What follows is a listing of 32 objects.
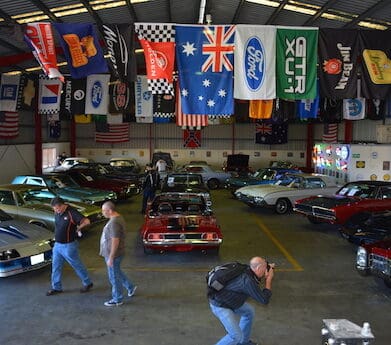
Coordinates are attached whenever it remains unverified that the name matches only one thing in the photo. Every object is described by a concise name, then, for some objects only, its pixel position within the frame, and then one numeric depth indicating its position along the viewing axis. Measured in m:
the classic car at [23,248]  7.24
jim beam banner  10.46
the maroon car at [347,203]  11.30
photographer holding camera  4.40
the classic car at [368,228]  8.97
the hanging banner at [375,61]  10.51
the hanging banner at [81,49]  10.15
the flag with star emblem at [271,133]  31.33
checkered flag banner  10.14
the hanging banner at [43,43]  10.04
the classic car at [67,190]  13.34
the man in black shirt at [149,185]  14.31
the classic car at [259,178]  18.03
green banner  10.38
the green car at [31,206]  10.31
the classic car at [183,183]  13.73
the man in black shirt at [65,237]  6.80
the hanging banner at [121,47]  10.14
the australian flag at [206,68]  10.29
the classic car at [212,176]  22.27
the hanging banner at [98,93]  16.73
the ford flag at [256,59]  10.34
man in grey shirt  6.27
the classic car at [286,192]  14.38
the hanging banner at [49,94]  16.92
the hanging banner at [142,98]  17.58
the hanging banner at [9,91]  16.14
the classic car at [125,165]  27.04
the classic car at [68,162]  24.81
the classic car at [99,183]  16.77
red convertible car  8.70
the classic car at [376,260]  6.95
